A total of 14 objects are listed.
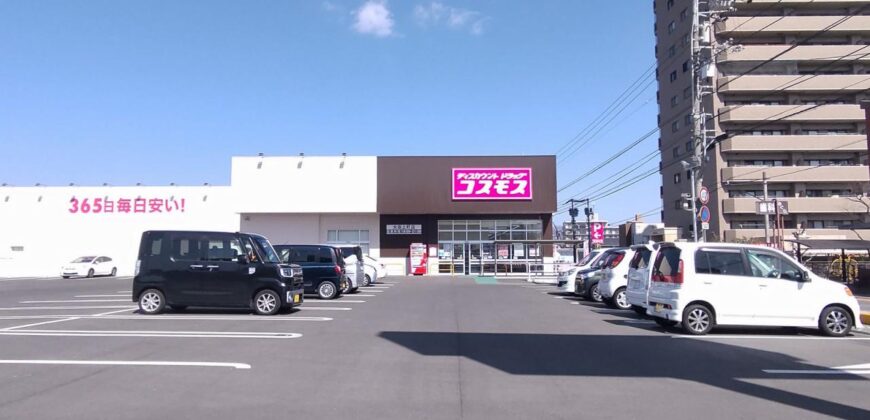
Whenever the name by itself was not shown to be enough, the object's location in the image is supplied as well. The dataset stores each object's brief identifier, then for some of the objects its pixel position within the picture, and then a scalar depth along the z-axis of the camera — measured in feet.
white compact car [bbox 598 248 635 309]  54.75
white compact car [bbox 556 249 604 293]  67.89
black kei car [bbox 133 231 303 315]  46.44
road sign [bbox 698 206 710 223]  64.69
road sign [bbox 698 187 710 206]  64.34
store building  122.42
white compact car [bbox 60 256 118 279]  116.88
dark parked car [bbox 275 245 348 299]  62.39
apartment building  165.78
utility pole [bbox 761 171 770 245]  85.86
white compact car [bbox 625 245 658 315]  44.24
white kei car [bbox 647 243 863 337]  37.86
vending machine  123.85
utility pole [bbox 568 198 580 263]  157.52
